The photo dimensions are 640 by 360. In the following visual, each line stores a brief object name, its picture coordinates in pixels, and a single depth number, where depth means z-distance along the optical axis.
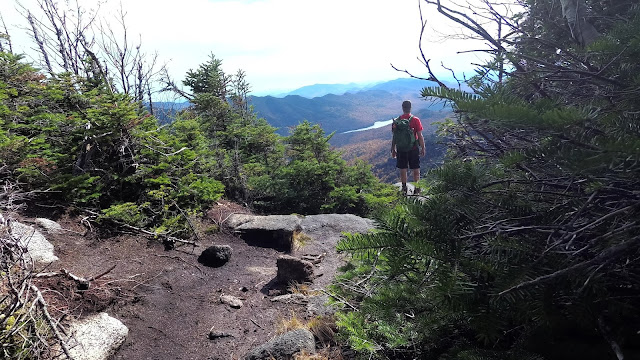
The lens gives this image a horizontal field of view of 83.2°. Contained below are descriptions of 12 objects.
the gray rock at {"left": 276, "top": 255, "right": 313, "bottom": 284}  5.26
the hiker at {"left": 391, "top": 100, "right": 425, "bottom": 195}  7.32
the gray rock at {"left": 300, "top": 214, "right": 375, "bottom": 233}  7.52
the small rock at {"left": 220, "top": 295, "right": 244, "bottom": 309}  4.81
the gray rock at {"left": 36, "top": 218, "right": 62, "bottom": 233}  4.86
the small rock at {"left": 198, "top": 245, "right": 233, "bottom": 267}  5.77
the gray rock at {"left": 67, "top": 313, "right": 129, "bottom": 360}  3.00
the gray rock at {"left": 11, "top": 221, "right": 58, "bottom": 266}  3.97
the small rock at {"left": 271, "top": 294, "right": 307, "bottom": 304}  4.75
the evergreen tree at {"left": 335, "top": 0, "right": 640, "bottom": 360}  0.99
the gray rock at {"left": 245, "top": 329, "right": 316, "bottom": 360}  3.07
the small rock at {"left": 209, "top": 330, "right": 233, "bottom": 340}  4.07
